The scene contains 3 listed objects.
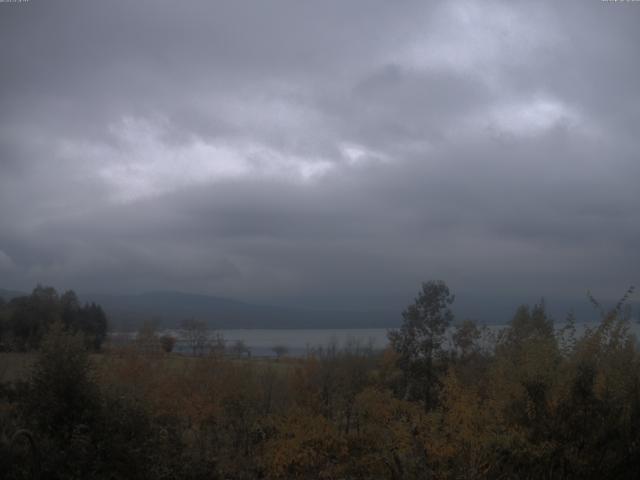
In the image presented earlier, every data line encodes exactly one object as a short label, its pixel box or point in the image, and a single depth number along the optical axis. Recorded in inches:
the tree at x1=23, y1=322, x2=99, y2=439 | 478.6
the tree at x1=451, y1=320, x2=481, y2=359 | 1170.0
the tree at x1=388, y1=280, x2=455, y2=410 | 1152.8
